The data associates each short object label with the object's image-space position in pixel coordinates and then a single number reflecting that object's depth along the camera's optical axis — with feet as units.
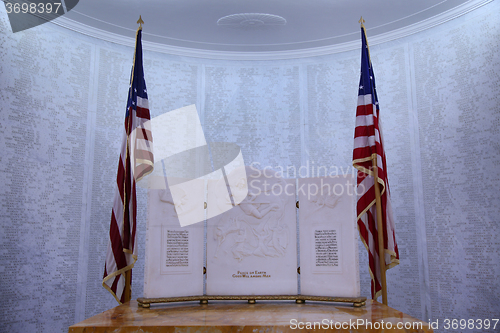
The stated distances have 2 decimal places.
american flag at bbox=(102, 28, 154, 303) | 12.62
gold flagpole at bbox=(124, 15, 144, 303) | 12.77
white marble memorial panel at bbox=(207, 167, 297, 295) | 11.12
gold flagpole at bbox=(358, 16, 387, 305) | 12.52
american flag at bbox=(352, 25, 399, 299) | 12.81
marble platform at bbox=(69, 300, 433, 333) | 8.45
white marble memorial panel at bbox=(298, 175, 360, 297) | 10.69
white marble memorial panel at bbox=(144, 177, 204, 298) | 10.68
